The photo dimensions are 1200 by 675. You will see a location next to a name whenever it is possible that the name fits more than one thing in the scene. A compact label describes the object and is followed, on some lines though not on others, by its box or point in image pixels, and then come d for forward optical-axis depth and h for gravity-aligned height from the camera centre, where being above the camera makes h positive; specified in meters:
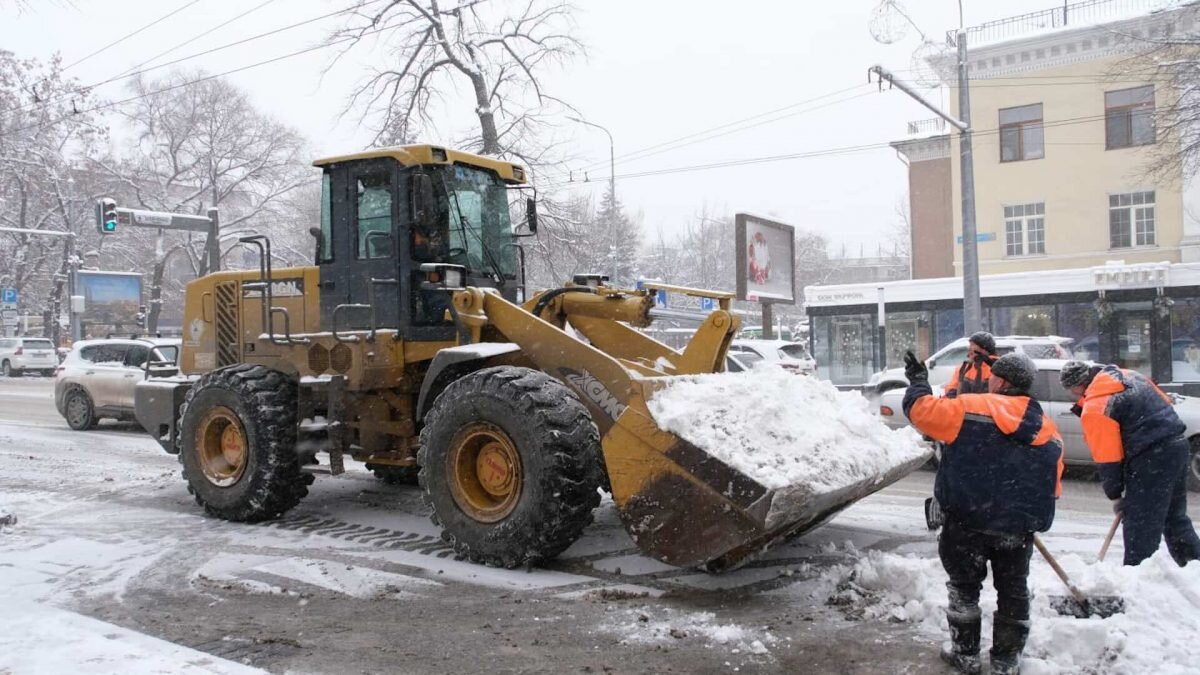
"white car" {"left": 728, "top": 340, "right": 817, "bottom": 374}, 18.95 -0.58
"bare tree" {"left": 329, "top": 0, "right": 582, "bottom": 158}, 24.12 +6.66
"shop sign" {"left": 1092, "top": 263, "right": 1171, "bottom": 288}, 20.86 +0.84
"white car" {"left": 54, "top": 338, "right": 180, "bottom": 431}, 16.30 -0.58
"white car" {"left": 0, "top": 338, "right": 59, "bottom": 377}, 38.22 -0.45
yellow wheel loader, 5.93 -0.37
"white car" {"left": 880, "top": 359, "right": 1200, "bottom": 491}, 10.88 -1.16
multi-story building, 29.36 +5.05
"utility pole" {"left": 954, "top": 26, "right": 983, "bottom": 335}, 17.50 +1.77
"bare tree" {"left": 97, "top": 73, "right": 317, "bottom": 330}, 43.56 +8.23
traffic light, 23.62 +3.08
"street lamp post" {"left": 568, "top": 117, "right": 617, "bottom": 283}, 29.65 +3.38
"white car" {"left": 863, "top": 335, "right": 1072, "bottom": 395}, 16.34 -0.61
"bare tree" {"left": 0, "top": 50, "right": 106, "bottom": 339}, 41.00 +6.79
